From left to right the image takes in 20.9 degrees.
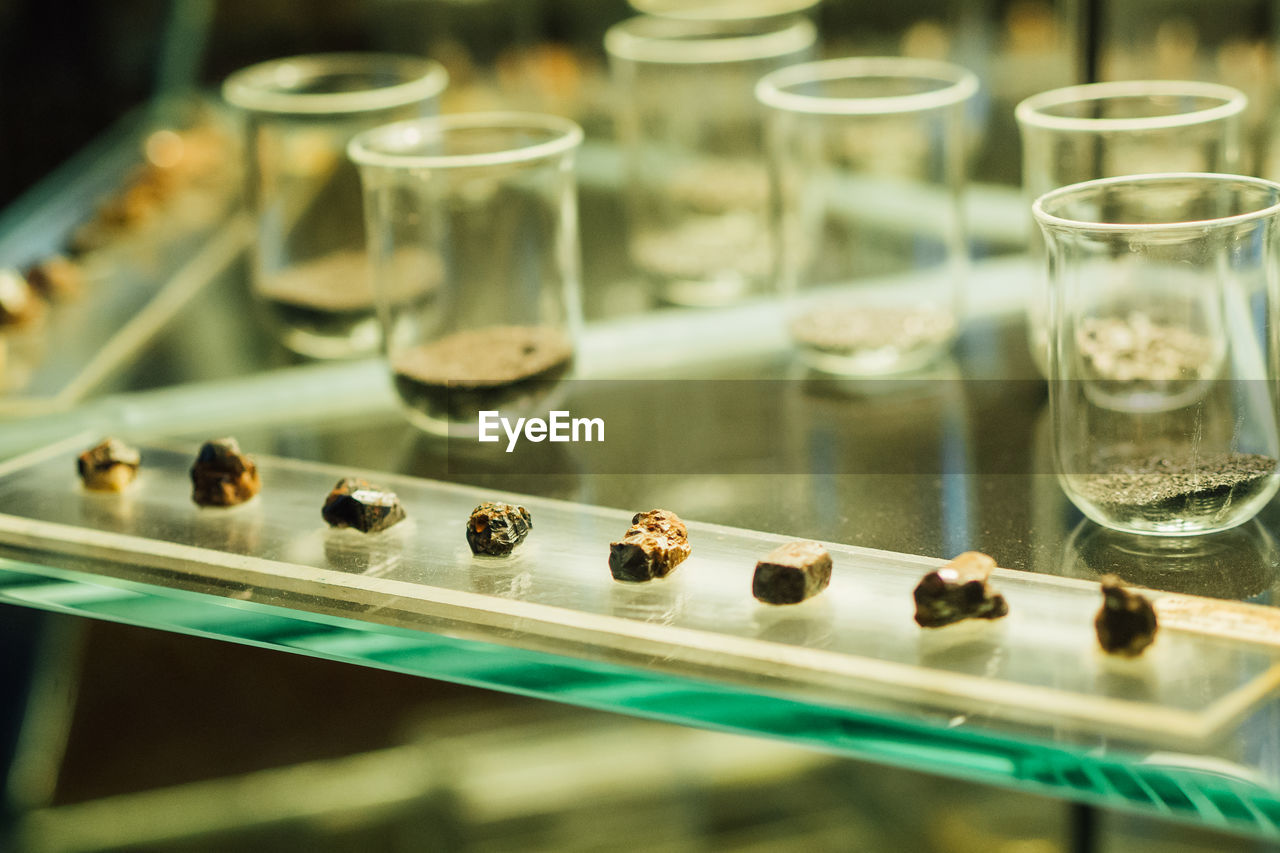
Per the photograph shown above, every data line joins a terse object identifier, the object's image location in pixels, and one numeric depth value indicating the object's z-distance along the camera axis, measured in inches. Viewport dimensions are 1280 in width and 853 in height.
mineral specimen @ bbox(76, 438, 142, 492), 25.4
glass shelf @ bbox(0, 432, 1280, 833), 22.0
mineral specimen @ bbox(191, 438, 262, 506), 25.1
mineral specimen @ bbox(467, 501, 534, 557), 24.1
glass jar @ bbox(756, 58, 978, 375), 27.0
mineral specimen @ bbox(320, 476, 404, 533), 24.5
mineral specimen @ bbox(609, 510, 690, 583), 23.6
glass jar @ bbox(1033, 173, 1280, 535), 23.6
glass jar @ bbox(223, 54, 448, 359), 27.7
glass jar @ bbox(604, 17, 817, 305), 29.2
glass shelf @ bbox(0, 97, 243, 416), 28.0
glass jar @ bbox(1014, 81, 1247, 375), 25.4
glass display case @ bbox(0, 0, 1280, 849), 22.4
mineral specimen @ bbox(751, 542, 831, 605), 23.2
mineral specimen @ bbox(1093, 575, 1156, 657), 22.5
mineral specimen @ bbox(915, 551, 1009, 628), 22.9
